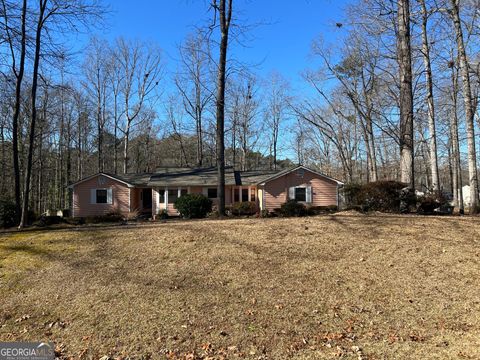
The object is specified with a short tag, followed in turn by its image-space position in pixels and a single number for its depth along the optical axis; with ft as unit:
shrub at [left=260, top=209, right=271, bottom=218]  49.85
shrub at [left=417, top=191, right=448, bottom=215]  41.06
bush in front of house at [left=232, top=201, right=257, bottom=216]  59.62
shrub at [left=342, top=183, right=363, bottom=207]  42.07
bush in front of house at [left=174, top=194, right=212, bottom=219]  52.13
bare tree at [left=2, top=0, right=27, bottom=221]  41.32
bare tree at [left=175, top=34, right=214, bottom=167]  106.73
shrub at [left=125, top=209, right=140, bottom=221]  63.47
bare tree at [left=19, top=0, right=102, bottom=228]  42.80
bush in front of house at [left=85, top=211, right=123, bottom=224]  59.77
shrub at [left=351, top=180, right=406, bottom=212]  40.11
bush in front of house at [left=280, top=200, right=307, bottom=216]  49.83
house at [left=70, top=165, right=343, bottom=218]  71.87
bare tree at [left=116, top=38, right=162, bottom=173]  99.77
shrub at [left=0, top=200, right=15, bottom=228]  47.21
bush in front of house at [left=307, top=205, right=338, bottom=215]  53.38
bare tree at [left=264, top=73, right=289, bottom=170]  124.47
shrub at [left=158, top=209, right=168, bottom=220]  66.82
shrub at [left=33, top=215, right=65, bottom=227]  50.16
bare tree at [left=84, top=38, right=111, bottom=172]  102.99
